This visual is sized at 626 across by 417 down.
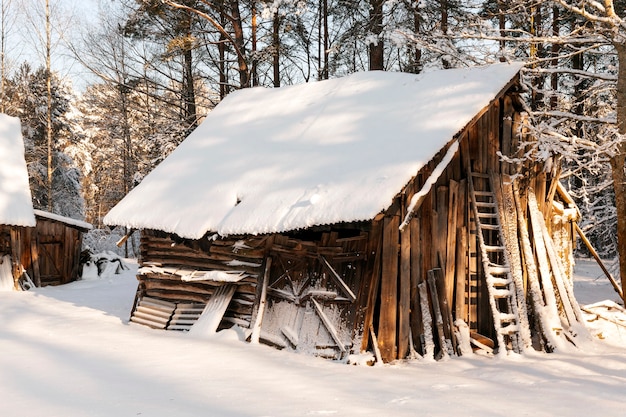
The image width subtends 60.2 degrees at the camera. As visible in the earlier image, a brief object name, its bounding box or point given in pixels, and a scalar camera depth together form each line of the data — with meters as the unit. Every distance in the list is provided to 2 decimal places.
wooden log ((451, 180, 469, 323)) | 9.08
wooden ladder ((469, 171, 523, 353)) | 8.88
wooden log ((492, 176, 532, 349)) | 9.09
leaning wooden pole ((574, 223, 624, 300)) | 11.12
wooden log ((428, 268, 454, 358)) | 8.69
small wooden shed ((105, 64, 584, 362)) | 8.56
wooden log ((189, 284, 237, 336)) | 10.05
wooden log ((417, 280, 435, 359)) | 8.57
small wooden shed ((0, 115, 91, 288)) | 17.62
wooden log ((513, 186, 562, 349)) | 9.20
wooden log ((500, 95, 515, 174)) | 10.09
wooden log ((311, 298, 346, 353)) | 8.59
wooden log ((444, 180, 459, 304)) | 9.12
